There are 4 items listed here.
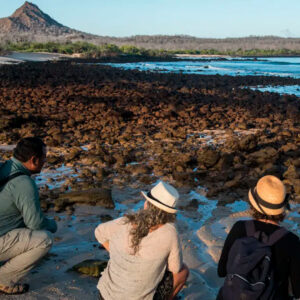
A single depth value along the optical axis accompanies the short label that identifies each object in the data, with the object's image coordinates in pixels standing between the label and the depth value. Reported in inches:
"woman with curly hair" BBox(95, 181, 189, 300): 110.0
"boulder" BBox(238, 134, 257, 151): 350.9
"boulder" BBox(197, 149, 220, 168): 312.8
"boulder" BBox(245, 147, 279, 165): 317.7
